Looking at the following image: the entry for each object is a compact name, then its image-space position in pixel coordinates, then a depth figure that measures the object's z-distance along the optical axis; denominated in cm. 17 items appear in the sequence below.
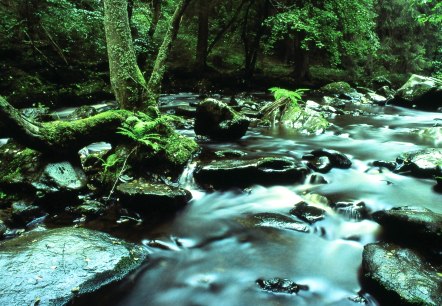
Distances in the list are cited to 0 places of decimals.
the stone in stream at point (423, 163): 600
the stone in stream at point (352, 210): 482
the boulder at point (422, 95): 1473
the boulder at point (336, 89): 1831
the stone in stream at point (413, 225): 367
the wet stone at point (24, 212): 447
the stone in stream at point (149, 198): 475
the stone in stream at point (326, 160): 645
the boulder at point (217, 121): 815
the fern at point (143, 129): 565
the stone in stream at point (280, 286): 331
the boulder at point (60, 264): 292
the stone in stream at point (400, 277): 291
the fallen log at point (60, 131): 463
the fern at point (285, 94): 1080
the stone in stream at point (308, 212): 467
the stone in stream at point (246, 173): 579
